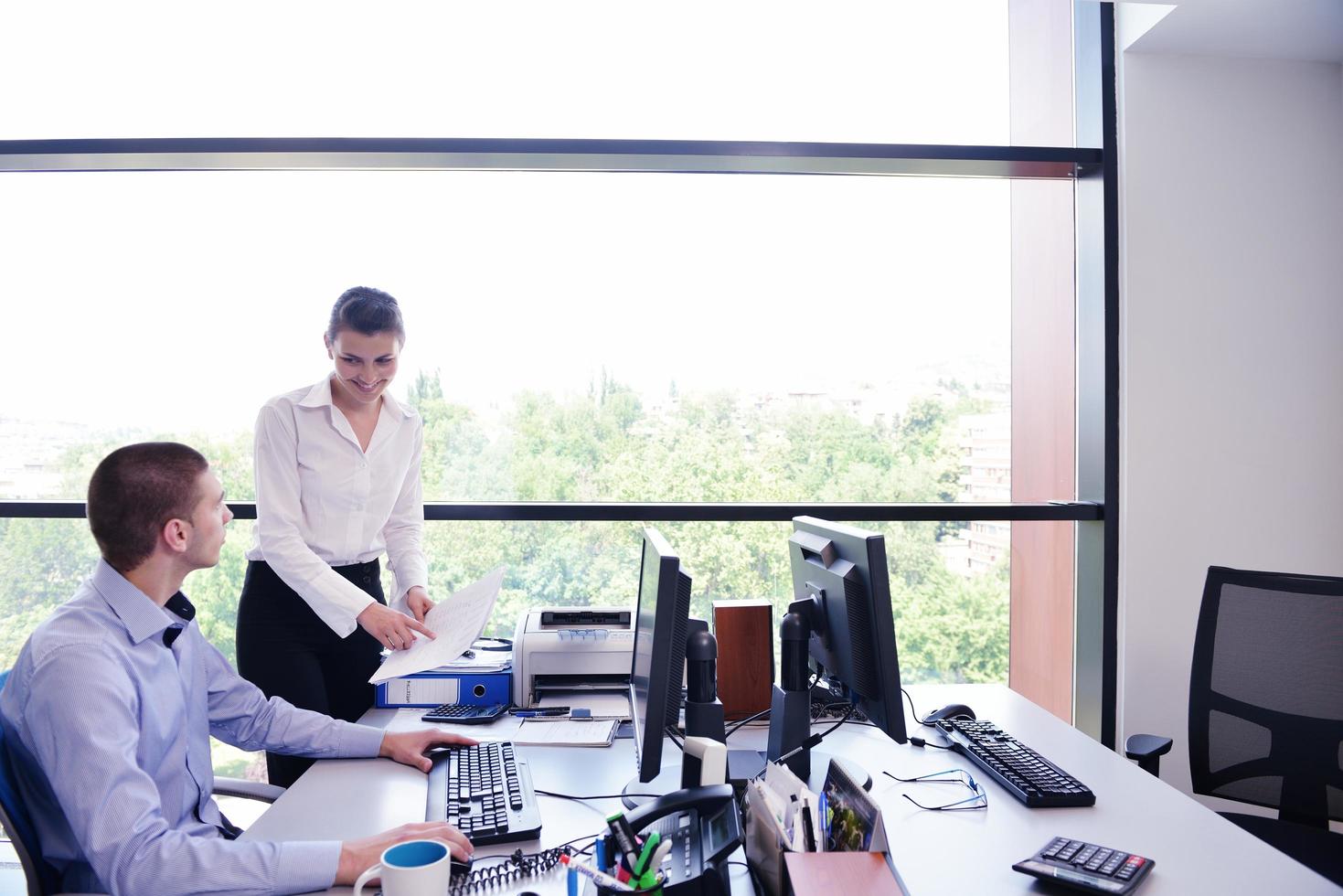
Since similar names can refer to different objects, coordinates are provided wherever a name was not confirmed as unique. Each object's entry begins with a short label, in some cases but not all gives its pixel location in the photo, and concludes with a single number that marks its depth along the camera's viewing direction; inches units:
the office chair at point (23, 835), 49.3
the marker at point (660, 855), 43.0
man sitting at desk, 46.6
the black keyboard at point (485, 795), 53.0
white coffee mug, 39.9
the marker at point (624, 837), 43.2
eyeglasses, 60.0
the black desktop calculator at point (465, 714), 76.5
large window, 113.8
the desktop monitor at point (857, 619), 56.0
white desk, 50.6
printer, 81.6
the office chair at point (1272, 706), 76.9
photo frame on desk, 44.3
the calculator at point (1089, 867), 47.9
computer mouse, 77.1
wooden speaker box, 78.4
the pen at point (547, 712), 78.5
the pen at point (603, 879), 40.9
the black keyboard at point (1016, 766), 59.9
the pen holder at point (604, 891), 41.1
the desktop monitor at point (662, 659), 50.7
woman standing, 80.3
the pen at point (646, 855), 42.4
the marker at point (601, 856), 45.6
